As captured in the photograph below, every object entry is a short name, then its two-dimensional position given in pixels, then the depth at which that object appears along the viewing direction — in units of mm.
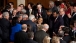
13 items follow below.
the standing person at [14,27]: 8788
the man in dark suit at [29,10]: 12116
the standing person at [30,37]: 7414
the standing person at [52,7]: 12016
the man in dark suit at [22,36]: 8130
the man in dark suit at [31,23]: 9170
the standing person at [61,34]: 7657
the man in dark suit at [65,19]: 10789
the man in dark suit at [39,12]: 11755
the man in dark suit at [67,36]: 7891
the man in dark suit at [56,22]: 10470
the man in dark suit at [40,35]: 8133
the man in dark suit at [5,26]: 9328
